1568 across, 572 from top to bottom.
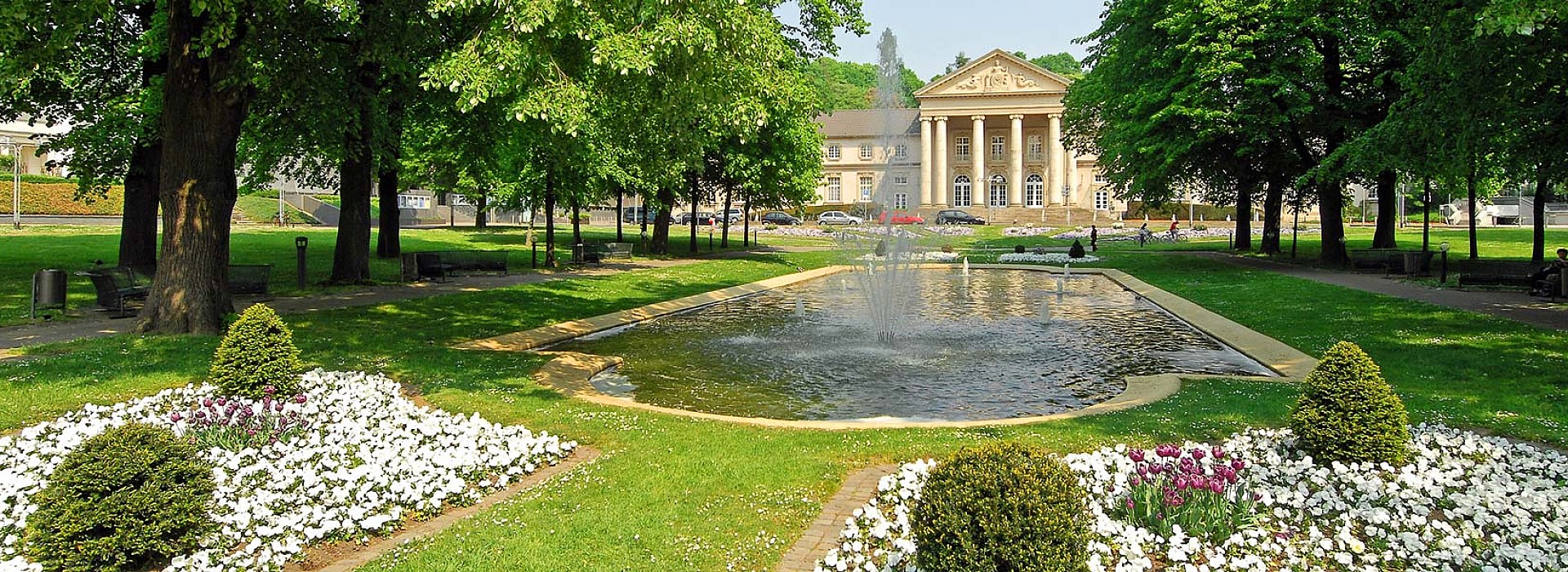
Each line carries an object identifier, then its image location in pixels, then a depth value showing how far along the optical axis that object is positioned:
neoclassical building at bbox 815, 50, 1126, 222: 96.06
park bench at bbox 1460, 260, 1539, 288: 22.36
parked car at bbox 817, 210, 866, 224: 84.75
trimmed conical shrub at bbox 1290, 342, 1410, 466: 7.45
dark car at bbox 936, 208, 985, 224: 85.88
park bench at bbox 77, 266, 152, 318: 17.00
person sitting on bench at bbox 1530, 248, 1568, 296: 20.01
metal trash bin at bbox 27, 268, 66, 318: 16.62
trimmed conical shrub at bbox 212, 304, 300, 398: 9.83
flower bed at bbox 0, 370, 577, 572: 6.48
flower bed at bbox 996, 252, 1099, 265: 39.38
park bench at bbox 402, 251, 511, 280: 25.34
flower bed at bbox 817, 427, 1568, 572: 5.93
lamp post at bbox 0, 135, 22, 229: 42.16
